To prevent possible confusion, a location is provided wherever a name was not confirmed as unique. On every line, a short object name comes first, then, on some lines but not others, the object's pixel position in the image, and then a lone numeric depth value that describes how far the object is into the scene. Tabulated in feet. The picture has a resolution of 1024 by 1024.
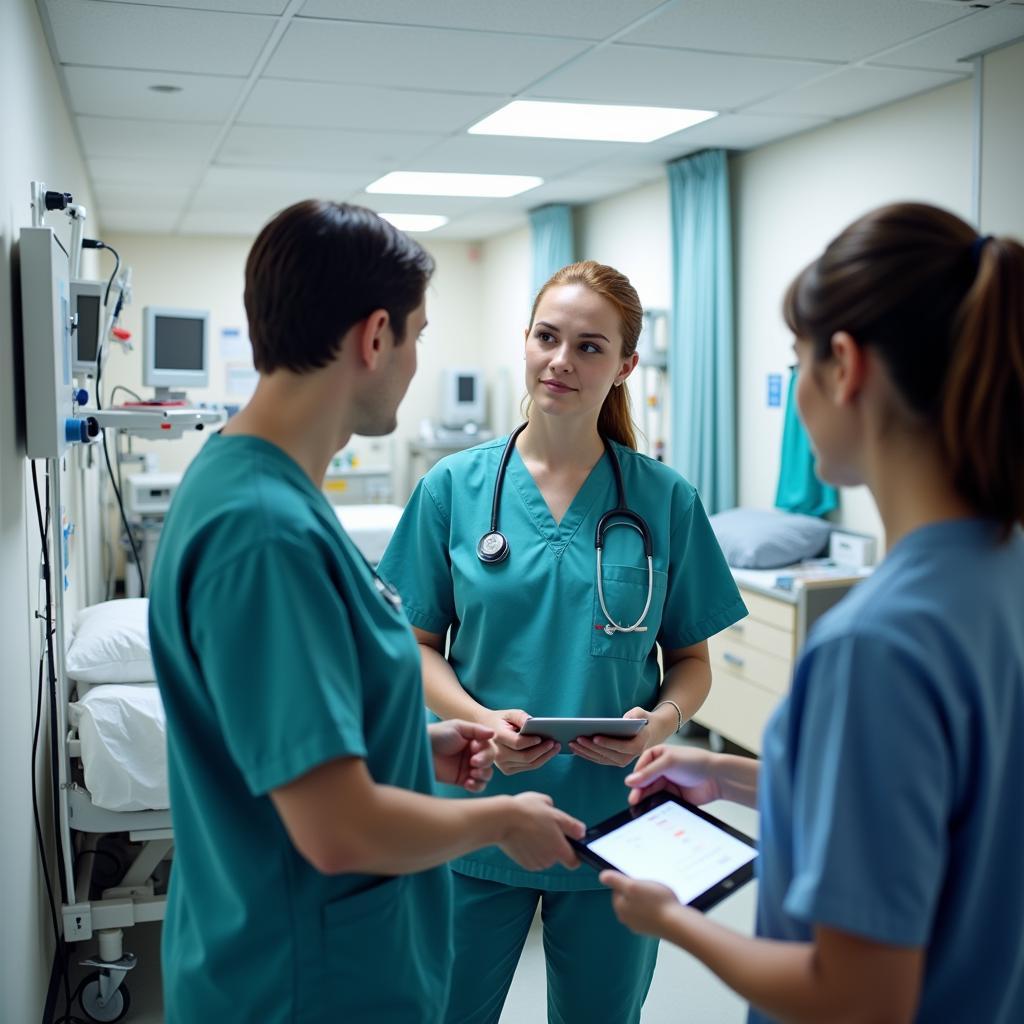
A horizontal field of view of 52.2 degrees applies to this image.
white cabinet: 11.77
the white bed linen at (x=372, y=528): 15.24
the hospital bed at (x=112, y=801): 7.65
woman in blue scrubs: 2.48
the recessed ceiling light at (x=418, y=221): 21.83
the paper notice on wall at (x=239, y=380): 24.04
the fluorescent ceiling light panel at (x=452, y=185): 17.39
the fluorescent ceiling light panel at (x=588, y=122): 12.73
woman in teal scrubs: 5.08
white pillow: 8.56
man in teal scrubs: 2.95
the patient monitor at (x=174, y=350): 13.47
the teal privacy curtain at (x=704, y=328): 15.33
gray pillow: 12.91
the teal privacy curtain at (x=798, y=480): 13.70
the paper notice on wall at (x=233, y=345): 23.93
